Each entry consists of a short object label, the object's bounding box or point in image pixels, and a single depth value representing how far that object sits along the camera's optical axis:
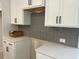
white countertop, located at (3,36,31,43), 1.61
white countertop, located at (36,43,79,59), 0.97
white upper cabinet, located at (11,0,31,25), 1.69
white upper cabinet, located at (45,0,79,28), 0.97
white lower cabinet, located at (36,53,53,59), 1.10
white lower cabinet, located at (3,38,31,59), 1.59
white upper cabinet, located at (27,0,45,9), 1.28
